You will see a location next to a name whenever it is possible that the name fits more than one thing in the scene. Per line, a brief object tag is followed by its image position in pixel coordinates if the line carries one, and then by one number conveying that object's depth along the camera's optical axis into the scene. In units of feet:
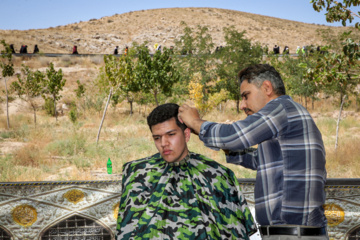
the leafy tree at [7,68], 60.58
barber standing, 6.44
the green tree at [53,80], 62.38
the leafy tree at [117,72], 49.65
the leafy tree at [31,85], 63.67
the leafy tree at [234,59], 72.79
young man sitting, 7.51
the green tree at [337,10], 16.72
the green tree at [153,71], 64.18
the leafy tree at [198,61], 78.95
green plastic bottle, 30.58
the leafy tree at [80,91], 76.76
